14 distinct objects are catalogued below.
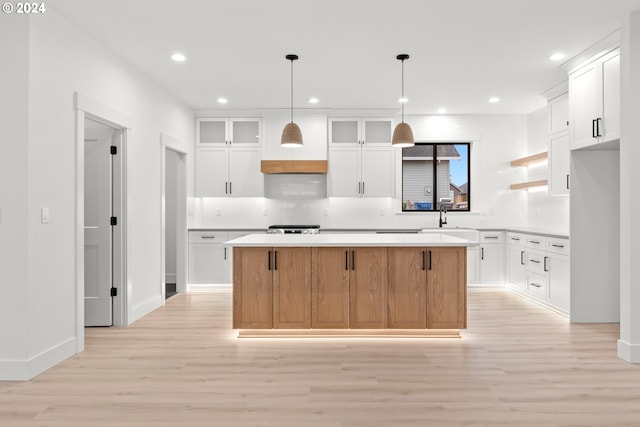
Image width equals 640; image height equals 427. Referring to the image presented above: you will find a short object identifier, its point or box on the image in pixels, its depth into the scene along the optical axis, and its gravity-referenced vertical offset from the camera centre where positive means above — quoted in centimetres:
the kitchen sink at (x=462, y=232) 621 -29
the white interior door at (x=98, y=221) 433 -8
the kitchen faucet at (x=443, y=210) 675 +4
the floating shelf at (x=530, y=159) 581 +76
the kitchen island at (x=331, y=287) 388 -68
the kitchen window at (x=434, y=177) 698 +58
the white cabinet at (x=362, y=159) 656 +82
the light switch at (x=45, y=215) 312 -1
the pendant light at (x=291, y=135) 405 +73
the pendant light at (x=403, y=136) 400 +72
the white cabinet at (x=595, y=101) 382 +106
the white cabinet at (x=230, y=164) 661 +76
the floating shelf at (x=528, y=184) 583 +40
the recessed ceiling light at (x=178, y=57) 426 +158
